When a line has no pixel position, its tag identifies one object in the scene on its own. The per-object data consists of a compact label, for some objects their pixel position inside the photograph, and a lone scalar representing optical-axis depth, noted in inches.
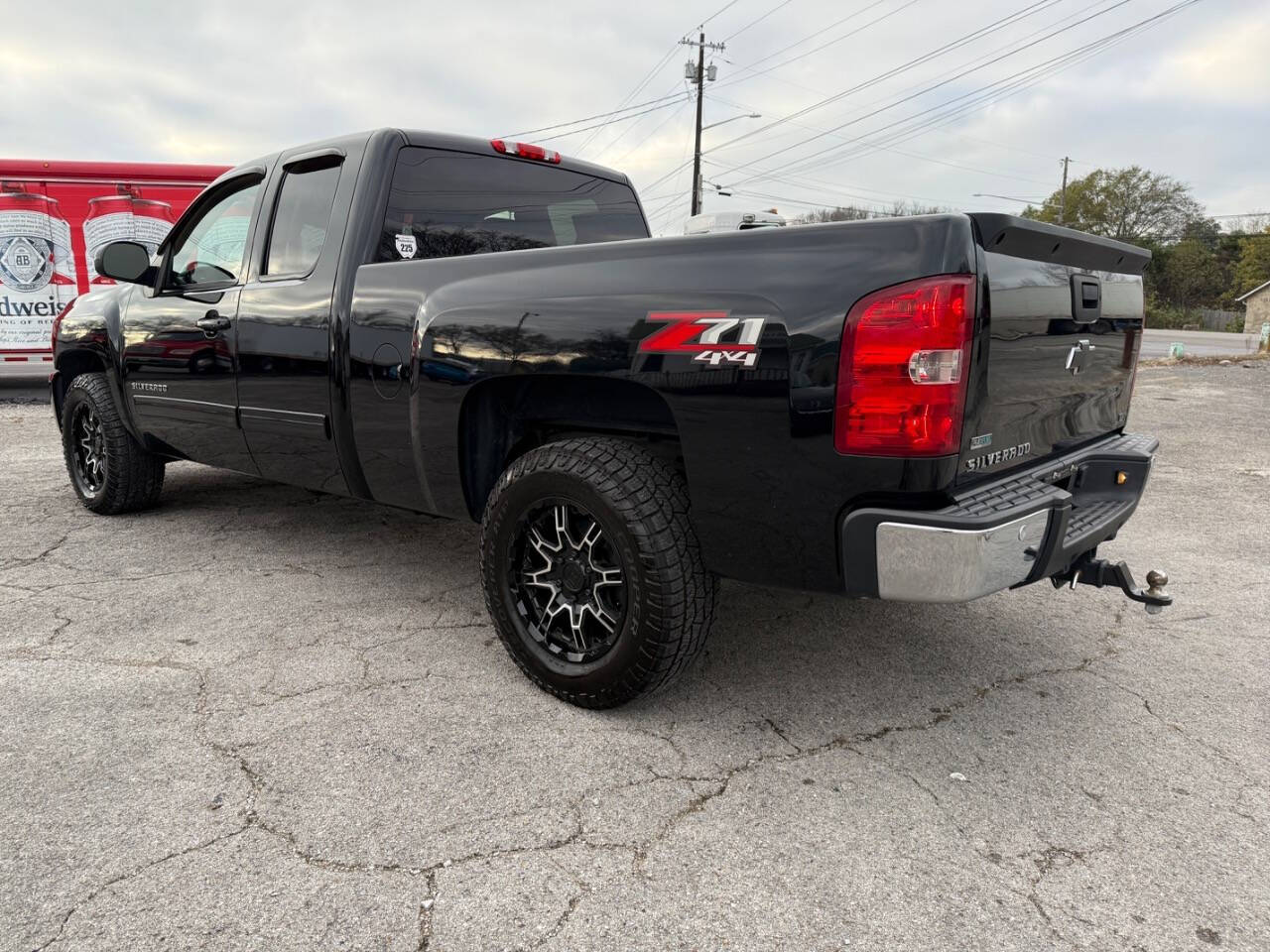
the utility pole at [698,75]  1360.7
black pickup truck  82.4
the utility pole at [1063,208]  3015.5
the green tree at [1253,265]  2945.4
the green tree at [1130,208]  3073.3
